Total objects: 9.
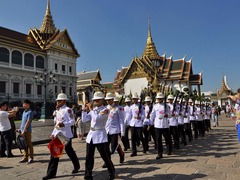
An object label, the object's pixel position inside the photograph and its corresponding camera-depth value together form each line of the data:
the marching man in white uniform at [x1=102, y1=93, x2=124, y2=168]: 5.62
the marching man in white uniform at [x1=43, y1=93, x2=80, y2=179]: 4.47
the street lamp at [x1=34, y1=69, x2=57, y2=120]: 21.82
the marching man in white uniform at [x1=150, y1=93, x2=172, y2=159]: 6.22
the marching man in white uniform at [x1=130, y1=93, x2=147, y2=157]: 6.54
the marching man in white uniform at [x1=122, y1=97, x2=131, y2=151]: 7.35
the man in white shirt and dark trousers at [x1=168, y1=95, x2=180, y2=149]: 7.80
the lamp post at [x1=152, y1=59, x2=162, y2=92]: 47.36
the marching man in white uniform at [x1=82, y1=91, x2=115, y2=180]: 4.21
